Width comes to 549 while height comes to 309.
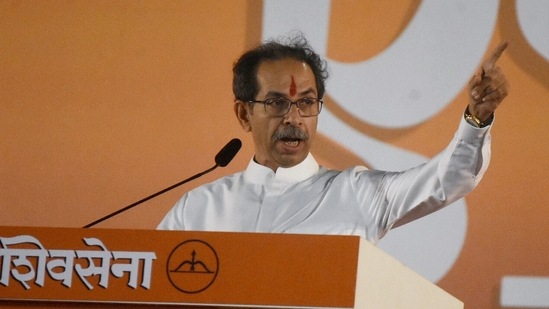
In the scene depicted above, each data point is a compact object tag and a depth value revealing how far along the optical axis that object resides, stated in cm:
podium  484
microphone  682
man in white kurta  679
